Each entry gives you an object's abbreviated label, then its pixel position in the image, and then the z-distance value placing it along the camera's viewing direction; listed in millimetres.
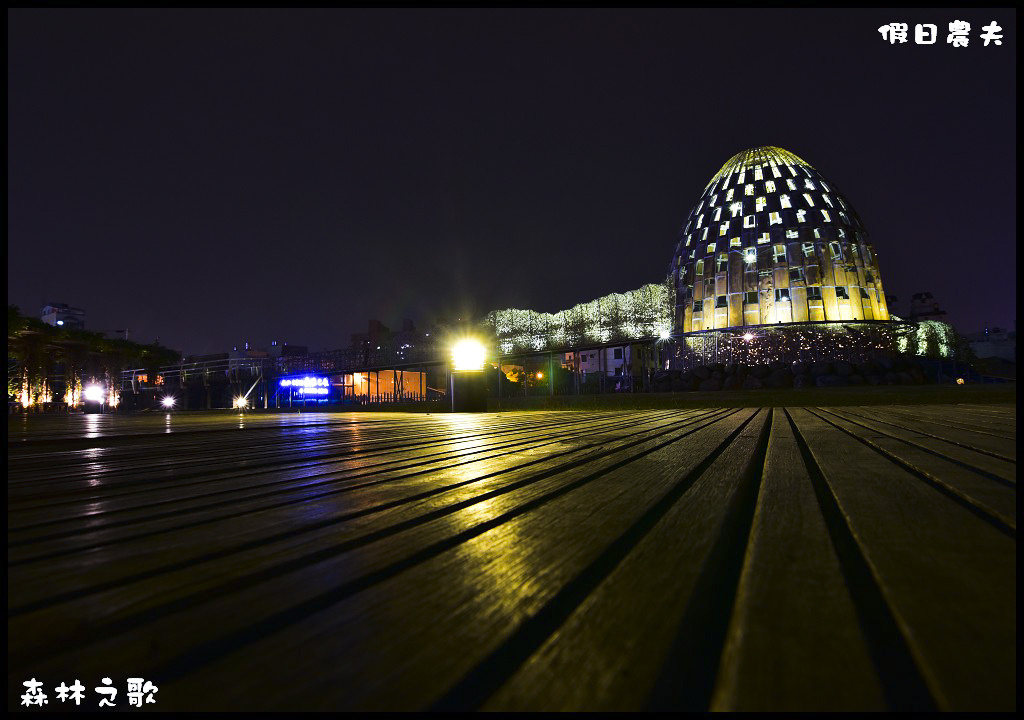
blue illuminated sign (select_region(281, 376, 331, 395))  38406
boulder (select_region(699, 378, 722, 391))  25672
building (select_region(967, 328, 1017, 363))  65562
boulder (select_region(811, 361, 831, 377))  26188
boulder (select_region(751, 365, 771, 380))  26656
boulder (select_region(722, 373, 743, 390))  25466
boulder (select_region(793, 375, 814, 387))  25678
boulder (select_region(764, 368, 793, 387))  24811
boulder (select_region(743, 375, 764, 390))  24516
